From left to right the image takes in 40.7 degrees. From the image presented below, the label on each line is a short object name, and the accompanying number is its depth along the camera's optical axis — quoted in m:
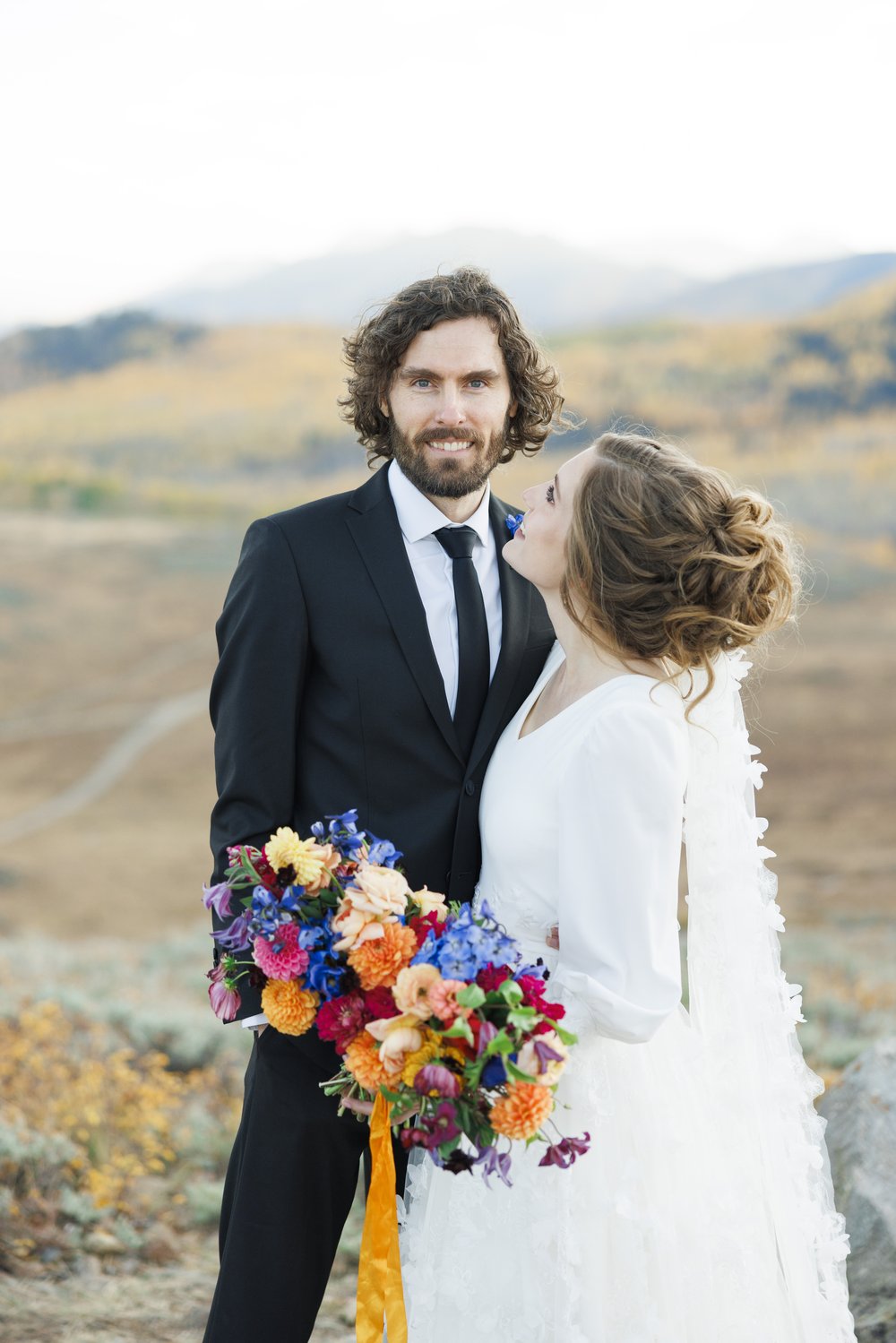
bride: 2.33
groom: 2.74
